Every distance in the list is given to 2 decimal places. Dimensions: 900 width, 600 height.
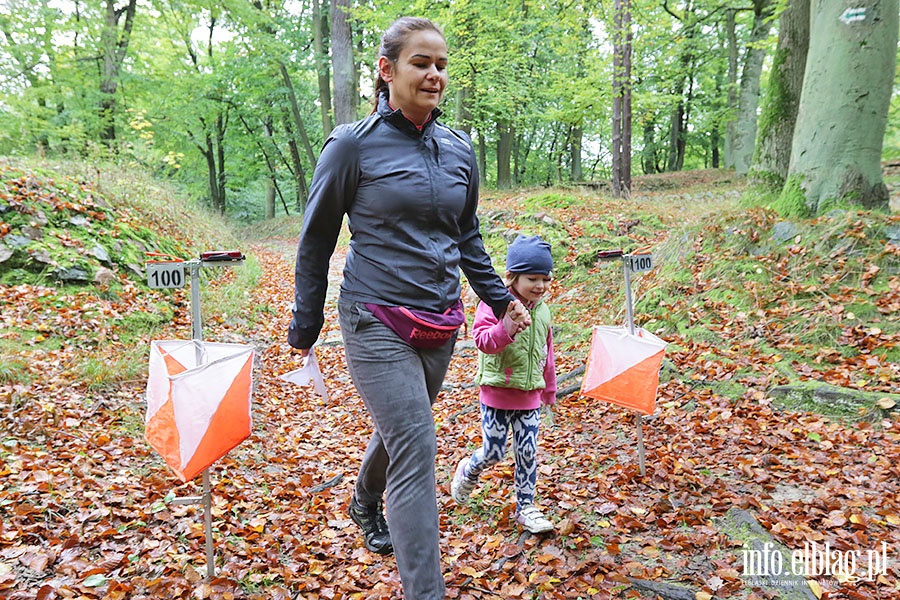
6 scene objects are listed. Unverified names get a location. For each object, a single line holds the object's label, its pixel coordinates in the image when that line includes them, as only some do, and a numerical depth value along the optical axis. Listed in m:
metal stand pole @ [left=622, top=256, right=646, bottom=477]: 3.67
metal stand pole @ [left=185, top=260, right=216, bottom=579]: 2.71
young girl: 3.01
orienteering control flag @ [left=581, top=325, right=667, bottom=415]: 3.39
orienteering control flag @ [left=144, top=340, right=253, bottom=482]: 2.44
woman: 2.21
